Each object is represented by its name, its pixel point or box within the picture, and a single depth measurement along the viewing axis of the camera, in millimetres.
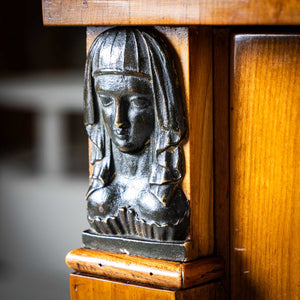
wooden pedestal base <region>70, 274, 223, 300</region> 416
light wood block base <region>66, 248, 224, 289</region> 415
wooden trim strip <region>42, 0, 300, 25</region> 375
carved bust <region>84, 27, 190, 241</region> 408
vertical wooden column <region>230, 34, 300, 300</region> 414
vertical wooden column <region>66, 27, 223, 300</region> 411
